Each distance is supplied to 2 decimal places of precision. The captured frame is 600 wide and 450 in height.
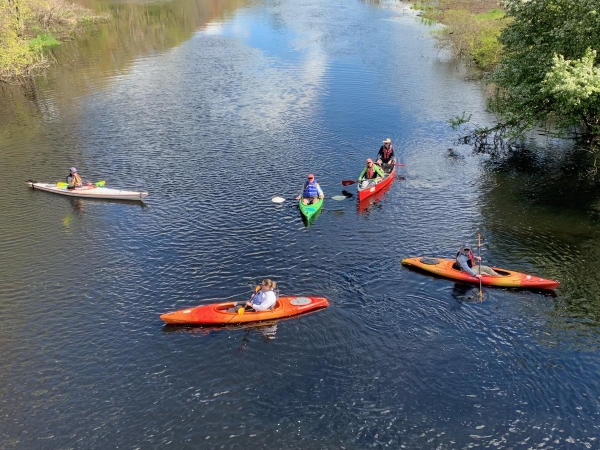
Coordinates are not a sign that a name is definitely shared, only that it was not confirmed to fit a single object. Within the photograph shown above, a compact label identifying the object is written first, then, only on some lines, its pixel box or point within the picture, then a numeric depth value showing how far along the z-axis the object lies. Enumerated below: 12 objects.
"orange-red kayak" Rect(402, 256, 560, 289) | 22.28
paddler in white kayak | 31.05
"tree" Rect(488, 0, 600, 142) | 26.84
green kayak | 28.35
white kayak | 30.16
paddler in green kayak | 29.45
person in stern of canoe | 34.16
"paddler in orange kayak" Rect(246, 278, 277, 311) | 20.60
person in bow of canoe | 31.83
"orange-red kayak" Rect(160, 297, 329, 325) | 20.31
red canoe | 30.62
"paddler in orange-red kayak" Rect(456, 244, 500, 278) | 22.88
